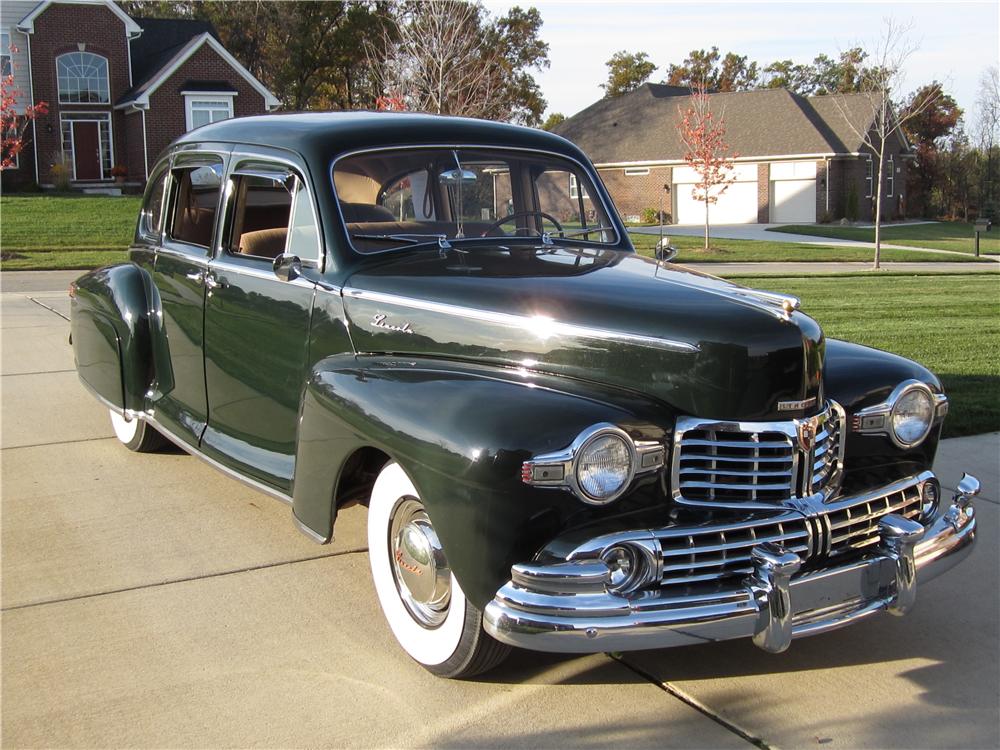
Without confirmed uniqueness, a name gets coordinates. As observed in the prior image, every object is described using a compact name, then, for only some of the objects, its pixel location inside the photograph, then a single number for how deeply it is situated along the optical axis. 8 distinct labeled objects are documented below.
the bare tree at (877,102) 23.39
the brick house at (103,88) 34.16
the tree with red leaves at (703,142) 29.45
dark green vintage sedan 3.11
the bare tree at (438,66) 22.95
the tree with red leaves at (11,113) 23.95
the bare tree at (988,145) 44.56
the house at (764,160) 39.94
